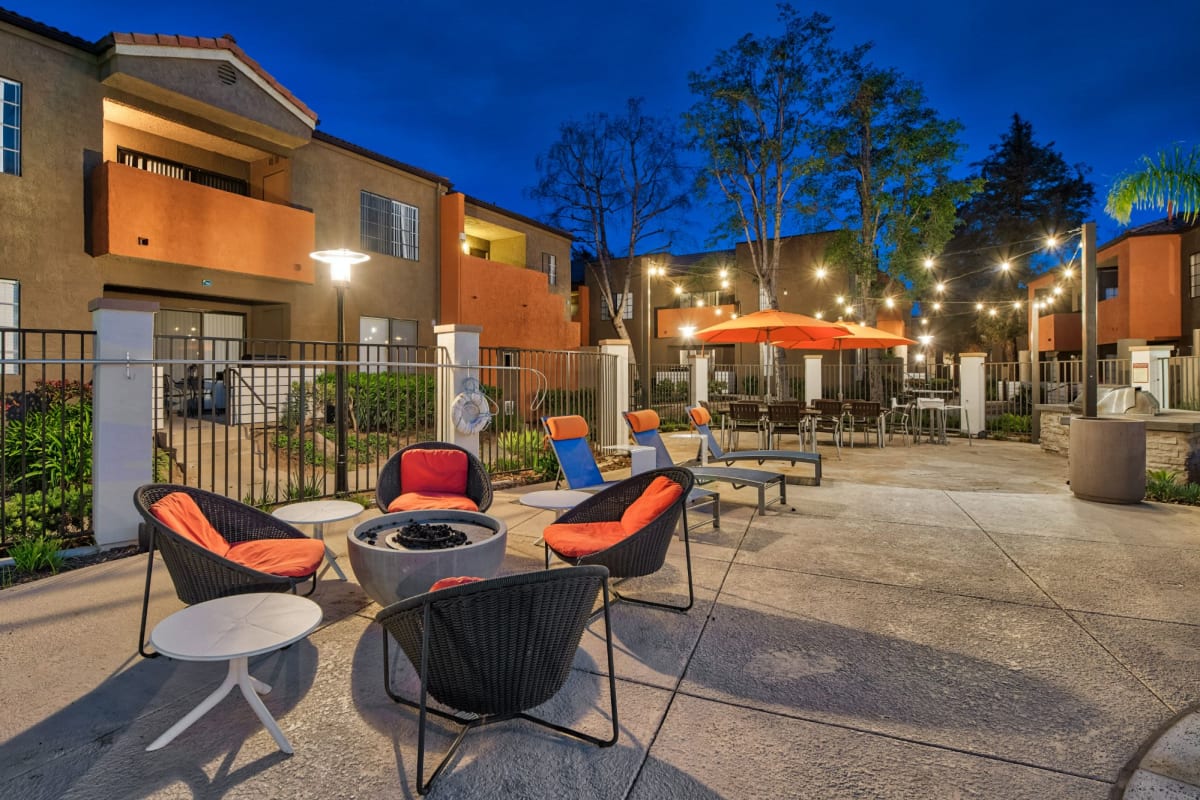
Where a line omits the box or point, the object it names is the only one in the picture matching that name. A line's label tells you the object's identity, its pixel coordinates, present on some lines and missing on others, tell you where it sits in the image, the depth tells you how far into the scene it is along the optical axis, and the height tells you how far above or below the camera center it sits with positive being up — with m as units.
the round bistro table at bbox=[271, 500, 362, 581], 3.95 -0.78
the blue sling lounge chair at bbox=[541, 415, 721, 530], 5.68 -0.58
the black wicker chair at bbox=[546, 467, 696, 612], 3.29 -0.84
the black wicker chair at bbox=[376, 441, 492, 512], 4.71 -0.67
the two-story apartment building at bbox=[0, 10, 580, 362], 9.33 +3.71
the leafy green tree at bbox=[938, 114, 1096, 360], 32.16 +10.44
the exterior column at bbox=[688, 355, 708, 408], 13.94 +0.46
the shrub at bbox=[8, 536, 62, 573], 4.16 -1.09
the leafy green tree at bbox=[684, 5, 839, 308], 17.08 +8.28
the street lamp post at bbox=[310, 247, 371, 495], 6.61 +0.54
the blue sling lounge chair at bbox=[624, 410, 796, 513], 6.05 -0.77
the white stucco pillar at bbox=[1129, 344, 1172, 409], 11.87 +0.51
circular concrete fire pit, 2.95 -0.82
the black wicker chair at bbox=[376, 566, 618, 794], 1.96 -0.81
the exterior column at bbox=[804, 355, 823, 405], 15.82 +0.59
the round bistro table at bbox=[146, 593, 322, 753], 2.09 -0.86
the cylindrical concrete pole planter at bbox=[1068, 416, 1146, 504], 6.36 -0.68
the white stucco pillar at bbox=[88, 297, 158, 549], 4.48 -0.13
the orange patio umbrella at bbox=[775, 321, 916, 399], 10.80 +1.11
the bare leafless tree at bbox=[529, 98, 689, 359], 23.83 +8.78
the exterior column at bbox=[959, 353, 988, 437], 14.27 +0.15
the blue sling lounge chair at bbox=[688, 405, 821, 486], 7.48 -0.71
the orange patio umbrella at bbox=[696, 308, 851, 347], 9.45 +1.15
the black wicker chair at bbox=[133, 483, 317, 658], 2.74 -0.81
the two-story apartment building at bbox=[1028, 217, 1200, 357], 19.88 +3.78
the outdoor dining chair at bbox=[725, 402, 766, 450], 10.52 -0.28
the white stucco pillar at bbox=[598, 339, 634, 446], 9.99 +0.00
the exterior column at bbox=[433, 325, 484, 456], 6.93 +0.31
